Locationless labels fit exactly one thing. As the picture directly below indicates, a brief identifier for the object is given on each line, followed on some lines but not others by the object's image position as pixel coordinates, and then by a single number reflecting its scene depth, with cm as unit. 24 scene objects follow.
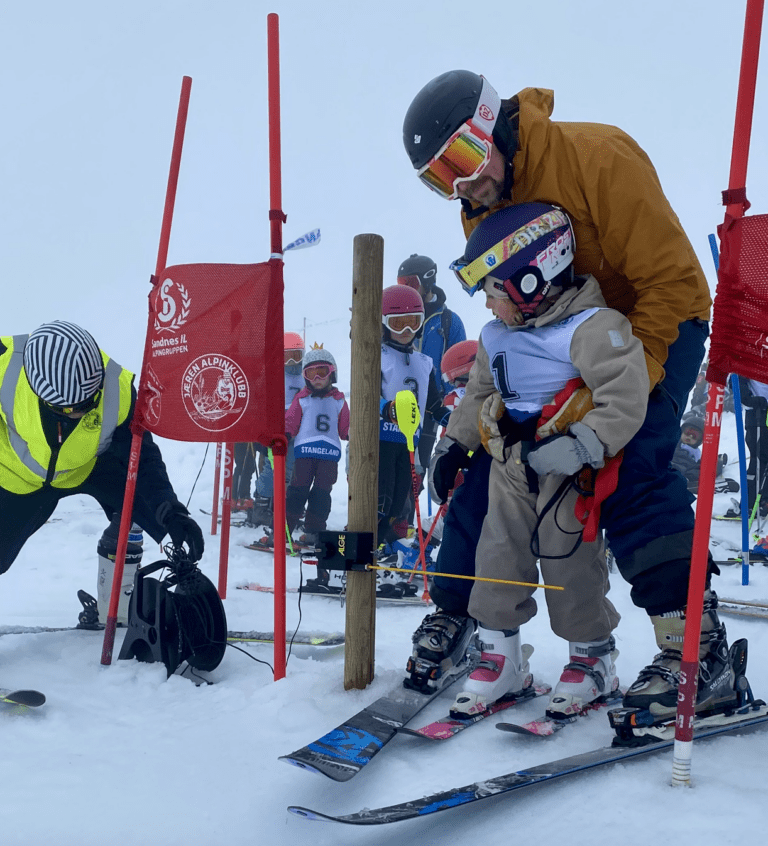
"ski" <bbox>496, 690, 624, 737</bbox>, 217
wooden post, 272
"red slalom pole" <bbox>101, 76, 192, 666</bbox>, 324
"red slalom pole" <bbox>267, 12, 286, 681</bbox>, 295
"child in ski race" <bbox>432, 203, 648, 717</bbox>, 216
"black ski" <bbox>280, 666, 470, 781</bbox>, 197
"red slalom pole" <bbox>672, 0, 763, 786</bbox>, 177
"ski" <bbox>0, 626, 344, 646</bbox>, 364
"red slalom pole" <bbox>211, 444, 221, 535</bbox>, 730
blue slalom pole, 485
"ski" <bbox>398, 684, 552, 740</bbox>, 224
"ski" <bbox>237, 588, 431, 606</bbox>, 469
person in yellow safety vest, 322
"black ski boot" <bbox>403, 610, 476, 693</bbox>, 260
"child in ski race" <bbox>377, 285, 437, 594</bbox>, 582
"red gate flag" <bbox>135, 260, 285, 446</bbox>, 306
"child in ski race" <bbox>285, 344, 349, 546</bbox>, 716
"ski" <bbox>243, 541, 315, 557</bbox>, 672
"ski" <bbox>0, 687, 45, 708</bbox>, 257
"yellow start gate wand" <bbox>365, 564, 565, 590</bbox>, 235
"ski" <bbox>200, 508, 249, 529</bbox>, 822
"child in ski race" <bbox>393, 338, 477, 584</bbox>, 573
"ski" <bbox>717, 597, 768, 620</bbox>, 401
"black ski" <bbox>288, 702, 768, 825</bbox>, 172
